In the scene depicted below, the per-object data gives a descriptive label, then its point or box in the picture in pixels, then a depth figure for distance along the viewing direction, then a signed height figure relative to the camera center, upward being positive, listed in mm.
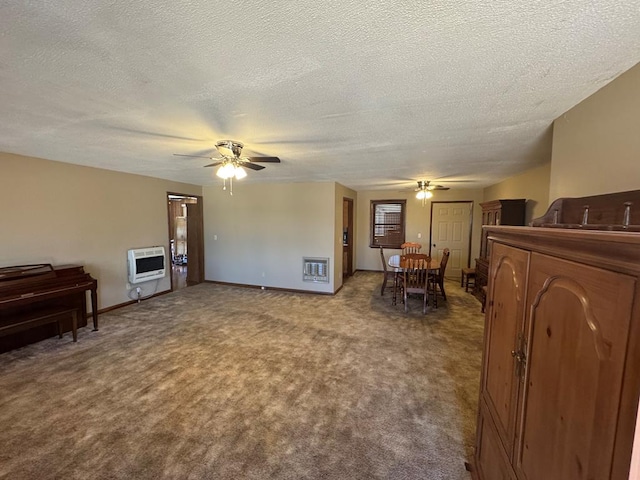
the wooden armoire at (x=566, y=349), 570 -365
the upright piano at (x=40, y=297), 2982 -974
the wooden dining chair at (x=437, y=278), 4832 -1068
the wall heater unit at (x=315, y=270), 5570 -1061
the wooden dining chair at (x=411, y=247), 6383 -636
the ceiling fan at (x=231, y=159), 2613 +585
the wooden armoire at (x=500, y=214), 4168 +117
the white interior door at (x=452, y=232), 6871 -292
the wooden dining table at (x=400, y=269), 4757 -891
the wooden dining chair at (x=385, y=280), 5416 -1244
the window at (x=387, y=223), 7473 -96
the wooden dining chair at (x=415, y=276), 4574 -984
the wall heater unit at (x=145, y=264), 4703 -858
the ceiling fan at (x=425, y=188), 5301 +658
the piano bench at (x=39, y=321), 2869 -1187
